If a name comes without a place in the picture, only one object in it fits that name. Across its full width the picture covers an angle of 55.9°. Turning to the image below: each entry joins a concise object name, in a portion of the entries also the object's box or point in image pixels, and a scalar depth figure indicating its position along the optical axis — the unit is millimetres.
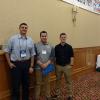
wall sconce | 2846
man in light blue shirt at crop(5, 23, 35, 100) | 1709
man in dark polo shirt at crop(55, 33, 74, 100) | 1953
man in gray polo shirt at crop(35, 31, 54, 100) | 1865
